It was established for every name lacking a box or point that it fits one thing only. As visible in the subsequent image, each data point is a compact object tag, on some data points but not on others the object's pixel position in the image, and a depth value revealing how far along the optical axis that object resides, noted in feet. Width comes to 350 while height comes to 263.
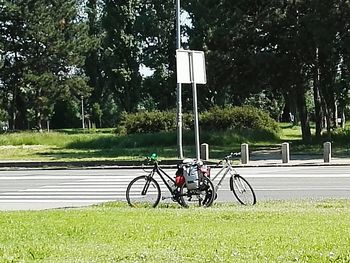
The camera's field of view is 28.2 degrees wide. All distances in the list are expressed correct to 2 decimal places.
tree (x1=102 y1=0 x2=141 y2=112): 234.79
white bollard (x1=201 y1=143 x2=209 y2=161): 97.60
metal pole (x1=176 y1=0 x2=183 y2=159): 95.30
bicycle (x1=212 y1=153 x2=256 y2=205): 45.29
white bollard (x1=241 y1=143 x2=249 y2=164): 91.25
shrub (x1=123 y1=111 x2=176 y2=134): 165.68
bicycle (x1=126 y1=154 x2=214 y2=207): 44.04
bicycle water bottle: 44.44
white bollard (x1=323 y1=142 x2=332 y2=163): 88.53
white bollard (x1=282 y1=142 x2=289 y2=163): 90.32
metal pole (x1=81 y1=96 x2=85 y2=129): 297.33
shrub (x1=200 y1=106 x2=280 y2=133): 160.76
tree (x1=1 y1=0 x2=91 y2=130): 234.17
